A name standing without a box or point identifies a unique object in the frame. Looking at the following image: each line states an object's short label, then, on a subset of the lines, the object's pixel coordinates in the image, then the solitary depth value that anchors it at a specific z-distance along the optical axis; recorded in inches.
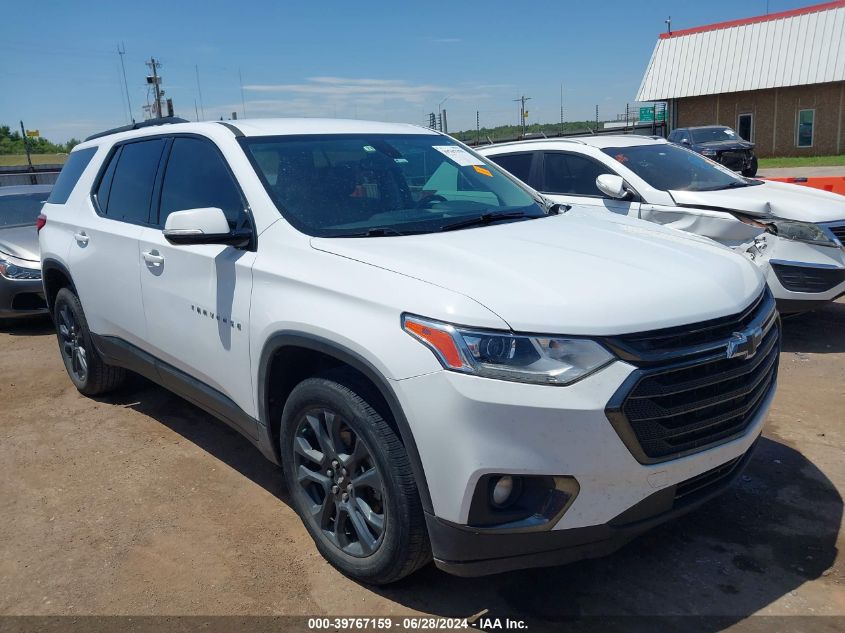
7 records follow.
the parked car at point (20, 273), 300.5
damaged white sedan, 232.1
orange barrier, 392.3
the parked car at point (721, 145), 815.7
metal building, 1242.0
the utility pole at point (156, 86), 1144.9
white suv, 95.1
